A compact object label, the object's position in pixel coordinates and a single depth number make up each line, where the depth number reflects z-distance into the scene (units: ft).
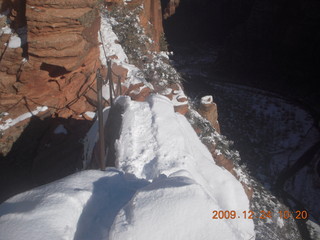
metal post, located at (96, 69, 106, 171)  11.82
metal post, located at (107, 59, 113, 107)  15.11
